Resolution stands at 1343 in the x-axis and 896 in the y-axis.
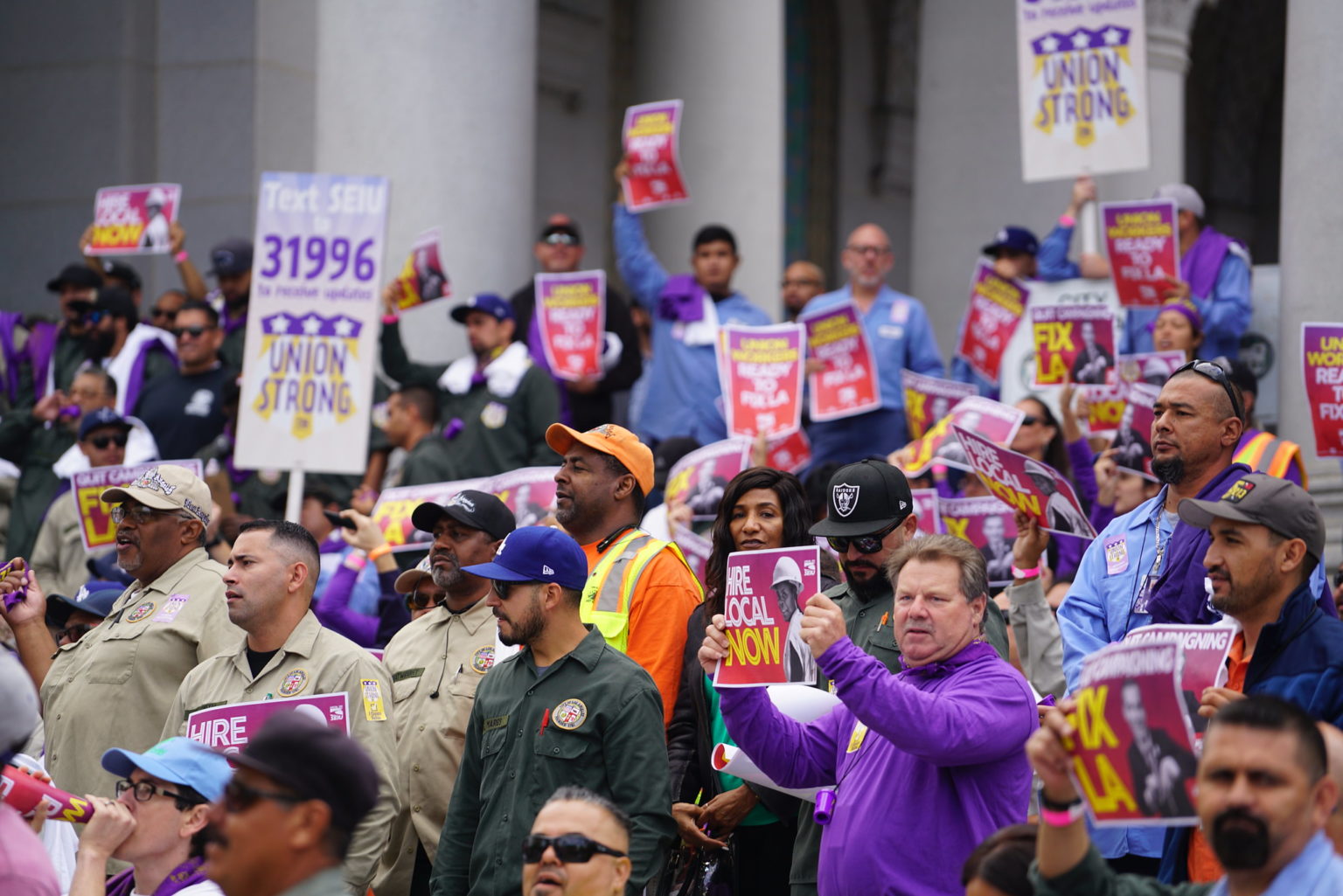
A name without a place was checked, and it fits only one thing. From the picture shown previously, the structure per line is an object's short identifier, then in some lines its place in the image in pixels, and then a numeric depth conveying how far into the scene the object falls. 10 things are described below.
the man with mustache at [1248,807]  7.54
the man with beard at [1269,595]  10.26
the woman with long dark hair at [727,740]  12.78
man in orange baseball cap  13.37
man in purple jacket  10.19
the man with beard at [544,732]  11.41
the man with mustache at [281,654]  12.98
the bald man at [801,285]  26.08
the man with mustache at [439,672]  13.67
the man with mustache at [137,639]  14.19
